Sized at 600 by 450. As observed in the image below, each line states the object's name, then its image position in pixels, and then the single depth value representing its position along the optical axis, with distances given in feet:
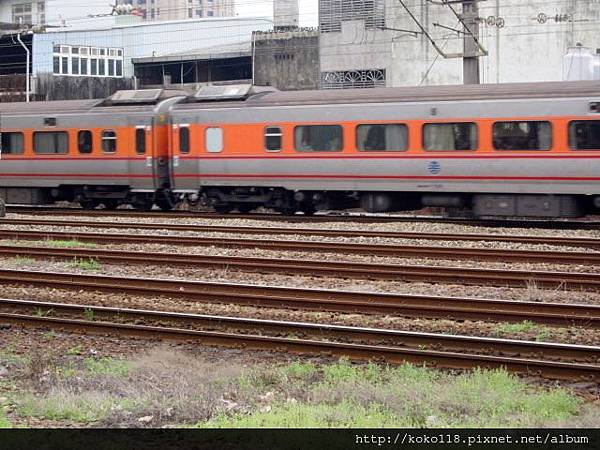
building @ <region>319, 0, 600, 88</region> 148.77
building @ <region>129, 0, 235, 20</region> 503.20
